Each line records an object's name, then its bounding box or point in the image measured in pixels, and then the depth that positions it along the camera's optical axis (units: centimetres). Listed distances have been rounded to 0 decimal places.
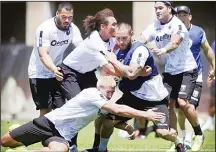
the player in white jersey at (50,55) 1900
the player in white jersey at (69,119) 1644
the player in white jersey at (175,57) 2000
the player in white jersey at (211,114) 2755
